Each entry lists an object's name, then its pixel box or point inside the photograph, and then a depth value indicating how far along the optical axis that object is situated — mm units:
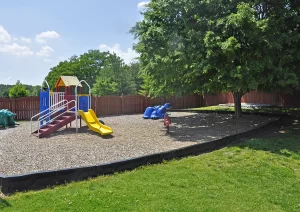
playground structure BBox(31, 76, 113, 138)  9806
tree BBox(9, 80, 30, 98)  30114
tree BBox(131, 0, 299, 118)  8703
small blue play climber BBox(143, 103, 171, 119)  15445
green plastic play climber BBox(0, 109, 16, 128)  13031
